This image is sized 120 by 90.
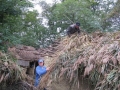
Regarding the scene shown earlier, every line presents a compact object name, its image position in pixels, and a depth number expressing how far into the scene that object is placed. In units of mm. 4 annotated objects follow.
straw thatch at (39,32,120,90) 4570
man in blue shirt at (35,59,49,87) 6055
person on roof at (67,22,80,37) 6719
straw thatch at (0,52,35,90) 5520
